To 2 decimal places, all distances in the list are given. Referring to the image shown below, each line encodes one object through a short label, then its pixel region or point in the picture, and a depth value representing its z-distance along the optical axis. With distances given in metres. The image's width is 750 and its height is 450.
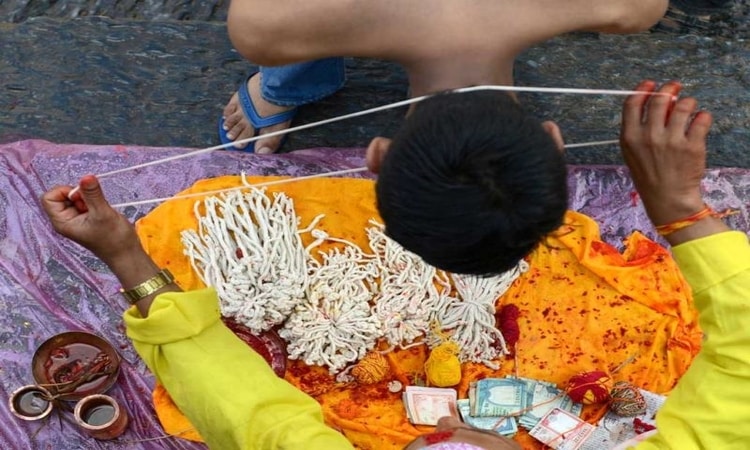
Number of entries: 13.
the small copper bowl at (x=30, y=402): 2.03
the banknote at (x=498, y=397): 2.07
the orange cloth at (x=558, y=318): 2.10
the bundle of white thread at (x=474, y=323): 2.15
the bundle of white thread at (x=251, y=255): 2.13
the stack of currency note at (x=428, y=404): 2.06
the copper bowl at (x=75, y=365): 2.05
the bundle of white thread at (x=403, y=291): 2.16
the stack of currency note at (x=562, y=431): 2.04
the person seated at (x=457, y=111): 1.25
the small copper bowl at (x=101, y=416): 2.00
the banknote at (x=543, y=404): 2.08
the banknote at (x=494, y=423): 2.06
